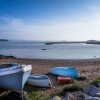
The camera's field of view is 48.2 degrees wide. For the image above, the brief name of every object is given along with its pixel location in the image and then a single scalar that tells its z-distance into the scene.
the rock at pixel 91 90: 4.18
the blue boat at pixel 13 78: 5.39
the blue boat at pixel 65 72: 7.53
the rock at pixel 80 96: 3.96
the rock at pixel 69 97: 3.97
